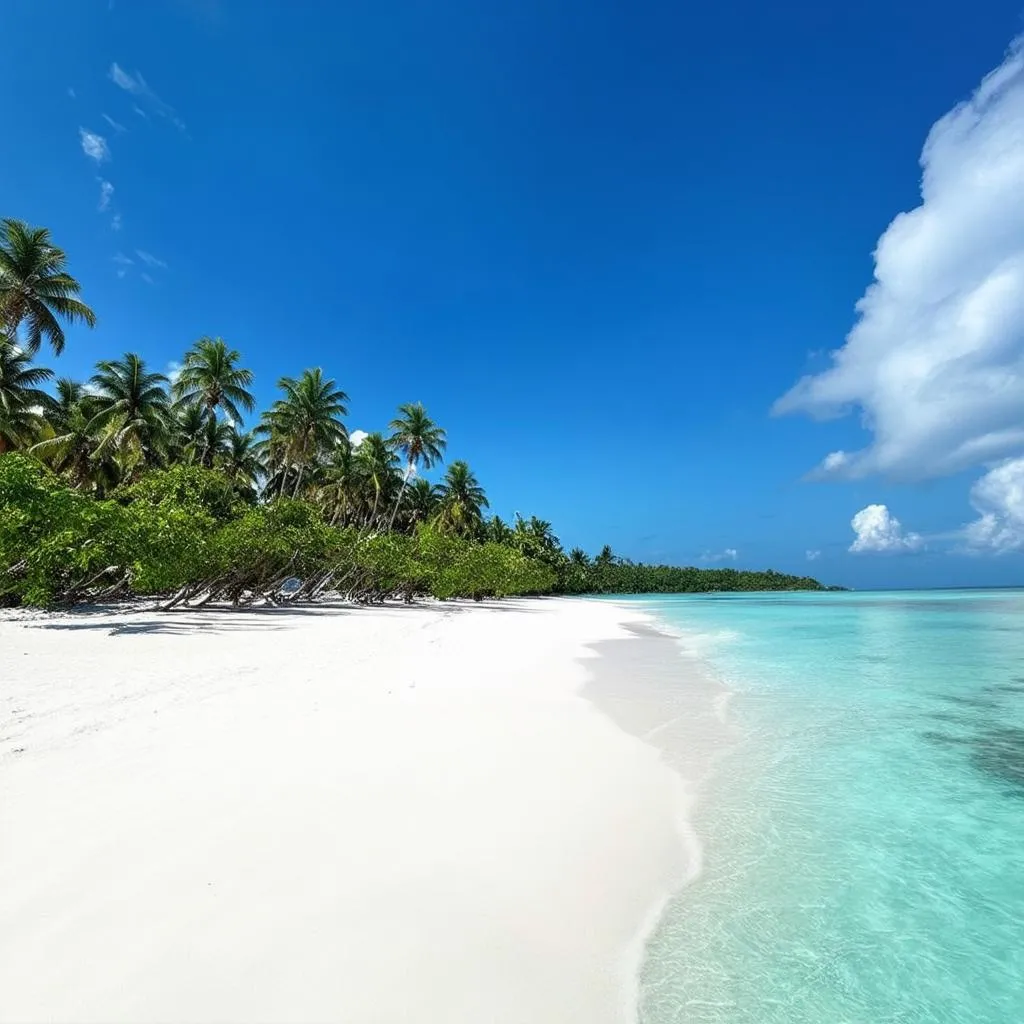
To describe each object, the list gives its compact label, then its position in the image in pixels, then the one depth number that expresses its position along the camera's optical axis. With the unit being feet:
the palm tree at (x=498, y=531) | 207.67
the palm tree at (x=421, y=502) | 183.26
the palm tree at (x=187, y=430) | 116.93
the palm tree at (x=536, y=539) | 208.95
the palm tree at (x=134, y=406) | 97.25
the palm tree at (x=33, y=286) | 78.89
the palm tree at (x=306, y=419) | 118.42
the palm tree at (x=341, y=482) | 142.82
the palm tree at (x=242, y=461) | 127.34
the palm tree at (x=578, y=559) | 277.68
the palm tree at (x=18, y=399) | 82.79
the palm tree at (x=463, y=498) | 183.73
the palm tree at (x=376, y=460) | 148.46
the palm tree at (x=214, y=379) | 107.55
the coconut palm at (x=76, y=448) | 90.48
